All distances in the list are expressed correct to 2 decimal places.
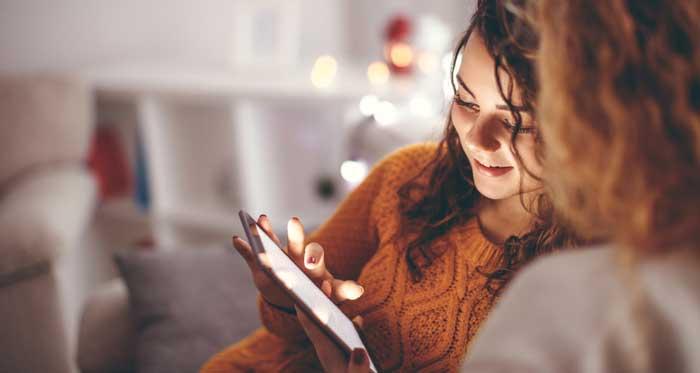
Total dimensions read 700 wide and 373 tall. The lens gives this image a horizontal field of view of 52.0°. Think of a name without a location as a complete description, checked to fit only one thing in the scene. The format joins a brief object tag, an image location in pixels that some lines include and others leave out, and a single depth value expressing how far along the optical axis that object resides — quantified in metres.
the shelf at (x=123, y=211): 2.64
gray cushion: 1.31
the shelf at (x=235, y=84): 2.31
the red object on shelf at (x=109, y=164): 2.67
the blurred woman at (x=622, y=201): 0.50
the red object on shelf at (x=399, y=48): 2.48
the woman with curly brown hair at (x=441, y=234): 0.87
